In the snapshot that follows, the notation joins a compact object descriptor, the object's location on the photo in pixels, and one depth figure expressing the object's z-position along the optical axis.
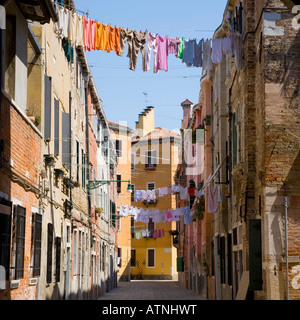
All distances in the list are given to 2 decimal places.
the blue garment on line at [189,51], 20.33
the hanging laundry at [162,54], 20.09
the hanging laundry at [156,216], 47.24
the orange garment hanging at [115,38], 19.30
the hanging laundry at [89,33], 18.58
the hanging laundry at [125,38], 19.45
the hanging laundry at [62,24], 17.68
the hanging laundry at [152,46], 19.94
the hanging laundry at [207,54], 20.16
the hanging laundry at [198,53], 20.38
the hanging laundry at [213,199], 27.67
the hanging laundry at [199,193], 36.10
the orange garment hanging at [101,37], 18.95
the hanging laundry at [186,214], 43.91
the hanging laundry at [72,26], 17.94
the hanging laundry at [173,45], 20.24
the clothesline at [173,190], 42.19
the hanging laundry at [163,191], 47.23
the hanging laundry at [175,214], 46.21
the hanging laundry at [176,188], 45.32
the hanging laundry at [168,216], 47.27
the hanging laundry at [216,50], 19.80
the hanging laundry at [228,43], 19.78
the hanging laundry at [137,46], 19.70
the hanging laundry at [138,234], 67.62
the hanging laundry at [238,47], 19.67
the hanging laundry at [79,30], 18.16
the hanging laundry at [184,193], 43.84
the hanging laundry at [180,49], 20.28
